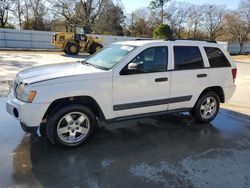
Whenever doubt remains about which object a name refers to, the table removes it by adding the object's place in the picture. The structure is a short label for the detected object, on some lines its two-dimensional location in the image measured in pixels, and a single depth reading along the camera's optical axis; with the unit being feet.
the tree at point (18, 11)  118.93
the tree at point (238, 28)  120.88
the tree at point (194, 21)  151.94
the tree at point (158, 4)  146.51
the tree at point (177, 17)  153.89
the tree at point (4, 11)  115.48
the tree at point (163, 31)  100.76
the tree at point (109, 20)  130.62
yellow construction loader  68.64
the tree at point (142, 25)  144.15
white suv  12.99
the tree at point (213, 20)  146.30
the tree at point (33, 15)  118.42
